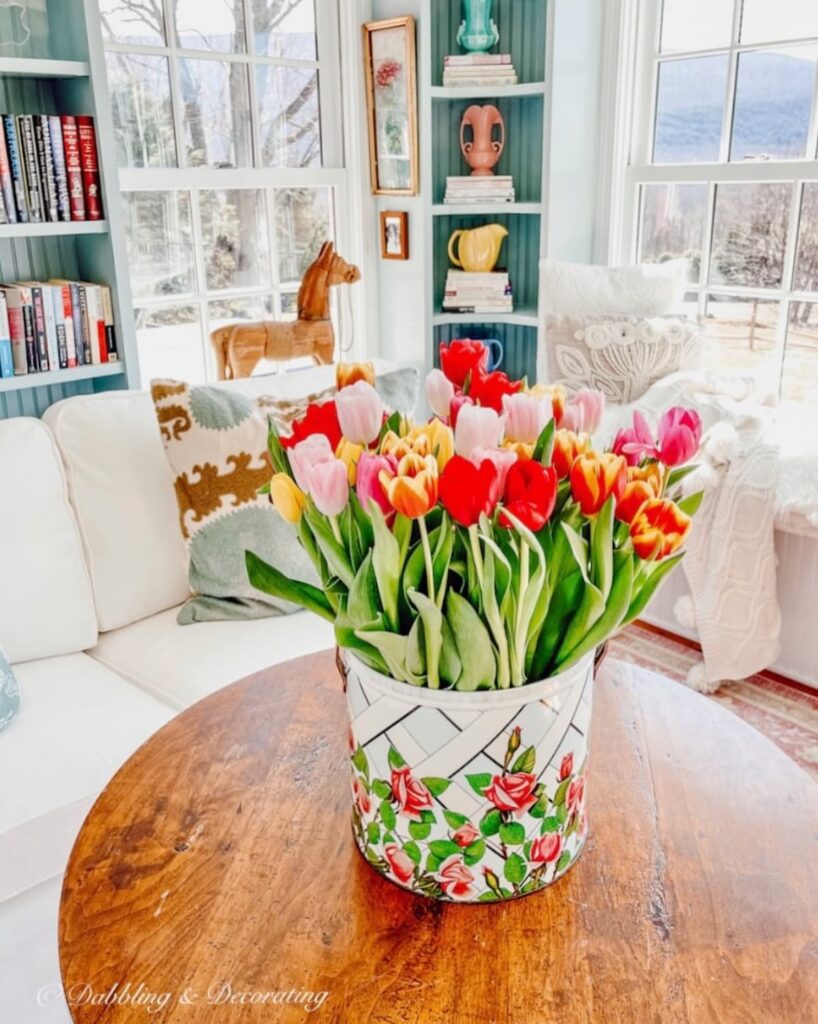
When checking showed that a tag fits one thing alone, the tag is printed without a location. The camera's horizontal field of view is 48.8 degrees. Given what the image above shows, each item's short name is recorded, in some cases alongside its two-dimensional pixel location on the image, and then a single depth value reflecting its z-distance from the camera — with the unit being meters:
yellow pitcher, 3.06
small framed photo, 3.03
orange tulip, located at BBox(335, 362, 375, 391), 0.92
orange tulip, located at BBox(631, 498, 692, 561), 0.72
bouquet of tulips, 0.70
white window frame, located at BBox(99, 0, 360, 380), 2.59
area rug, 2.12
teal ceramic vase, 2.84
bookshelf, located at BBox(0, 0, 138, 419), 2.24
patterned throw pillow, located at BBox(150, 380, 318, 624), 1.75
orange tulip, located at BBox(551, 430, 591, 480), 0.77
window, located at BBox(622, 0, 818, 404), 2.58
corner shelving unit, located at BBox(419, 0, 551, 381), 2.88
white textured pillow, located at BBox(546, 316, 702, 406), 2.65
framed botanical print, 2.83
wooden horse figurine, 2.67
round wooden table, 0.77
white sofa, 1.31
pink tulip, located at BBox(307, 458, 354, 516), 0.71
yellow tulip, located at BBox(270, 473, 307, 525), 0.78
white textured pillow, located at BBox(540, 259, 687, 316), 2.74
